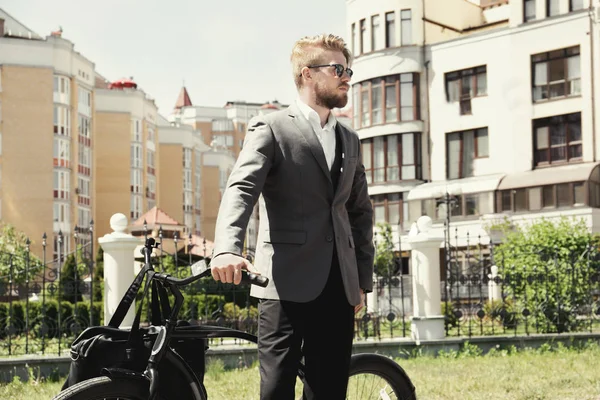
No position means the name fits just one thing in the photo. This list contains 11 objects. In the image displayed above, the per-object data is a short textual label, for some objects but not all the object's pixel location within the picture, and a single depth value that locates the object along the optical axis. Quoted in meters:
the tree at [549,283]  14.92
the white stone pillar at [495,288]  14.75
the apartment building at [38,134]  59.91
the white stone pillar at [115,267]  11.38
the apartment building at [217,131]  105.56
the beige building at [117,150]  73.62
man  3.98
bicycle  3.65
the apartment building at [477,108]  40.94
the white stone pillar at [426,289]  13.03
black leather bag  3.72
